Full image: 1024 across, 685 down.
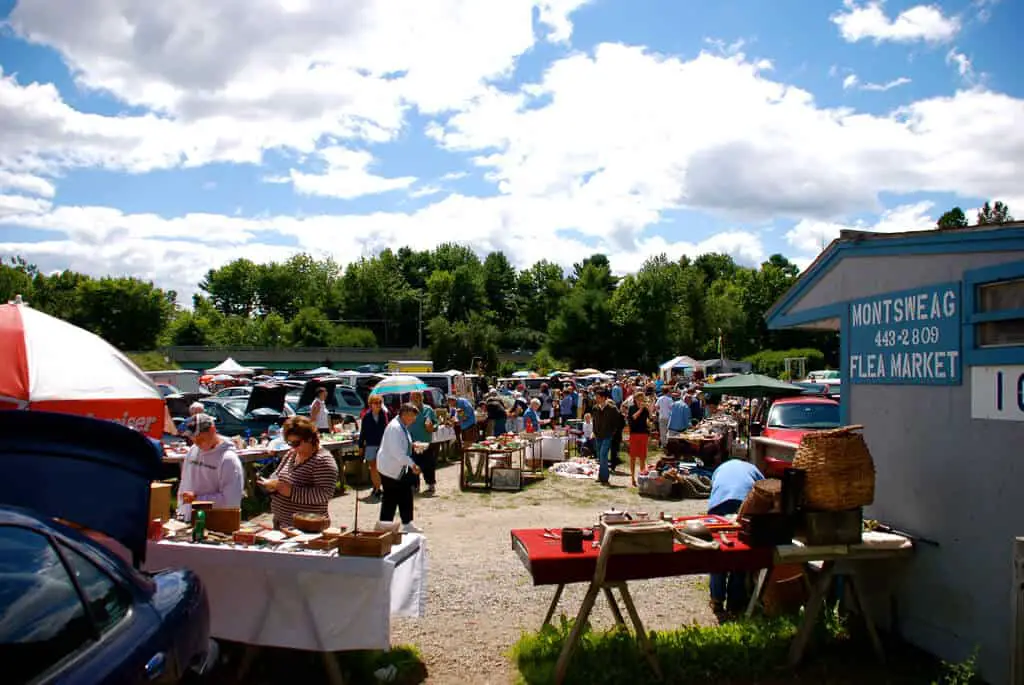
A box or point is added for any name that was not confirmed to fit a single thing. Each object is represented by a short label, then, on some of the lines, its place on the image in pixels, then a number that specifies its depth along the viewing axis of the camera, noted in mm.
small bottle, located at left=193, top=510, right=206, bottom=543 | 5600
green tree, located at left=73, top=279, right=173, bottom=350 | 76125
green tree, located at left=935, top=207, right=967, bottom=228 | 57244
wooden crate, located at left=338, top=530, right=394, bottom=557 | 5066
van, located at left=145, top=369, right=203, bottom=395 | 30141
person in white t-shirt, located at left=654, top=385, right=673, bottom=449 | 19375
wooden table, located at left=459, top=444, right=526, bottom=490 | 14508
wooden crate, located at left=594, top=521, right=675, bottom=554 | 5051
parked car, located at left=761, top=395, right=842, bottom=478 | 12977
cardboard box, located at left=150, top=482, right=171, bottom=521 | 5914
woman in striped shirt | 6348
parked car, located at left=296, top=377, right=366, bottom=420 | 21902
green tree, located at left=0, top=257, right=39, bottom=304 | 74294
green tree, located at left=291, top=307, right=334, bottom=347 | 82188
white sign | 4820
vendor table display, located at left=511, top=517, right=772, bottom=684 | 5039
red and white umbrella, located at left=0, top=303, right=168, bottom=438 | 5918
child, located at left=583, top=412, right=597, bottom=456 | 19188
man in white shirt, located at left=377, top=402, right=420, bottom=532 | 8398
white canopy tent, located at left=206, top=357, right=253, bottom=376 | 39094
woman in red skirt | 14625
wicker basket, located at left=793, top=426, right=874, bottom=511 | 5121
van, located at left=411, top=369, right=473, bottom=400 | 27500
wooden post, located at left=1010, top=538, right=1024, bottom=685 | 4074
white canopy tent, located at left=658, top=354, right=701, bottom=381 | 42844
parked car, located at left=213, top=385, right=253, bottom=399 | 24734
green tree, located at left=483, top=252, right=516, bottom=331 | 85375
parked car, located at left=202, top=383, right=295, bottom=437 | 16875
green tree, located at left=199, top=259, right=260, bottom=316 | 111312
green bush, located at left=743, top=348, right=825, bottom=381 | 53562
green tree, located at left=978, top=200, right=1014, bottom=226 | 56594
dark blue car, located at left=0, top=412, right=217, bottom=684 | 2661
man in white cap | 6621
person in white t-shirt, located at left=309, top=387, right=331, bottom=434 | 16109
